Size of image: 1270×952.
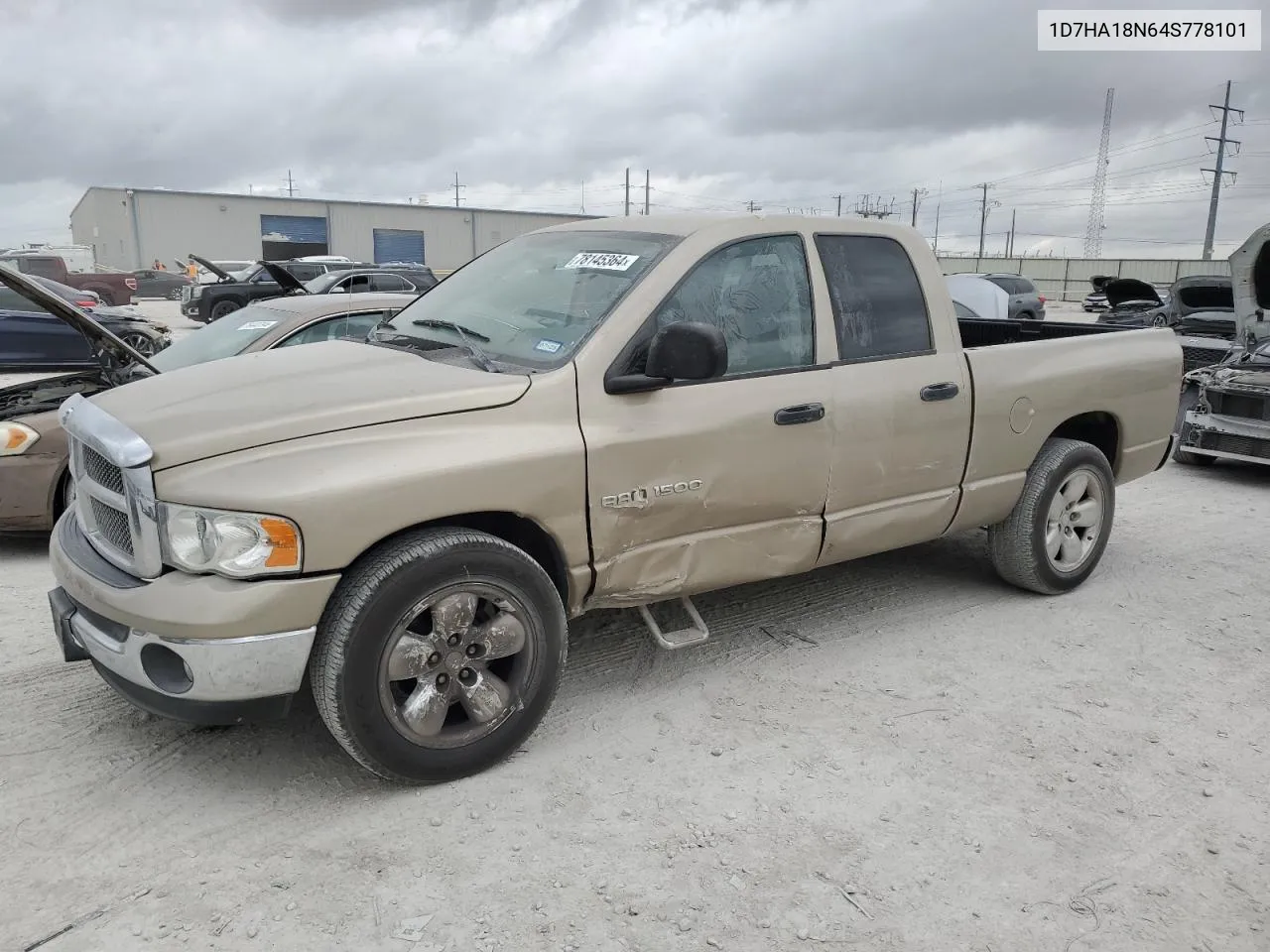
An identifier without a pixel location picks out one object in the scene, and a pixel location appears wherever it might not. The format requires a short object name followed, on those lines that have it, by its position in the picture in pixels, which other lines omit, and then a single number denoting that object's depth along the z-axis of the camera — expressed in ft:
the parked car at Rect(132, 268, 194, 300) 129.60
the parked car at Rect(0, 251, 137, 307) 94.32
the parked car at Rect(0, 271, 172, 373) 37.35
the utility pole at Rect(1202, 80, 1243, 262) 183.52
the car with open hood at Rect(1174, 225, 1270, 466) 25.68
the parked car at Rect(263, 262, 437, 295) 54.54
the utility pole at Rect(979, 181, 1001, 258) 289.53
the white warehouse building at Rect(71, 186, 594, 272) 171.94
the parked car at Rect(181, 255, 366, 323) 72.08
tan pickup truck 9.25
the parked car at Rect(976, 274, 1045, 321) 76.54
